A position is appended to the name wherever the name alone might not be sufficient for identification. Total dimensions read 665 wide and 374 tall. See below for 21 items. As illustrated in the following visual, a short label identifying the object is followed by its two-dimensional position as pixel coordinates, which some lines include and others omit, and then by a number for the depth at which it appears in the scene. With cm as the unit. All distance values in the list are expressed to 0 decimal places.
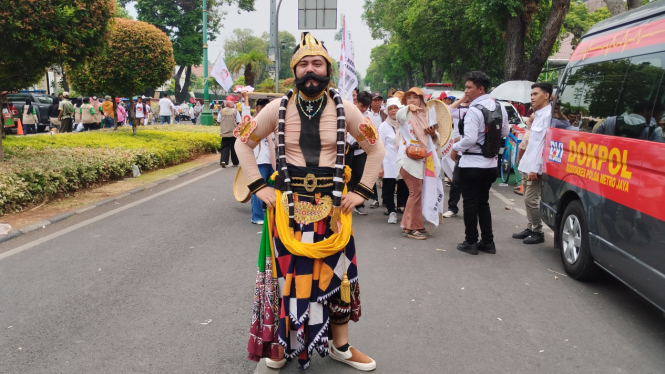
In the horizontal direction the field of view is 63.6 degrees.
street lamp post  2347
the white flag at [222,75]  1719
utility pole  2120
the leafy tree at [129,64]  1519
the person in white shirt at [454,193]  831
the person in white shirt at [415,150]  672
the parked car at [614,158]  387
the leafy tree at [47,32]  814
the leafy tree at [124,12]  4503
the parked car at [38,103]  2345
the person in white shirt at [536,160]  649
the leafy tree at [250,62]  3216
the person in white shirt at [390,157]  790
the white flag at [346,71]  949
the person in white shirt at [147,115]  2722
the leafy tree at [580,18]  3875
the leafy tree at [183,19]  4484
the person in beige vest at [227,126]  1305
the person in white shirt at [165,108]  2623
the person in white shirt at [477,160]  590
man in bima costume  308
